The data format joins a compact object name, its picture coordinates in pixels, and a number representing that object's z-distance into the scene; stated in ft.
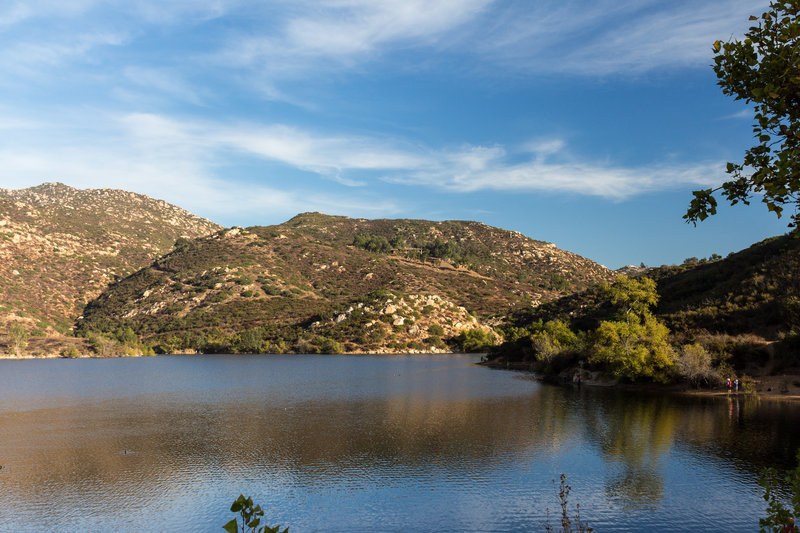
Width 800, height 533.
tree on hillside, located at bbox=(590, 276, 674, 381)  193.67
